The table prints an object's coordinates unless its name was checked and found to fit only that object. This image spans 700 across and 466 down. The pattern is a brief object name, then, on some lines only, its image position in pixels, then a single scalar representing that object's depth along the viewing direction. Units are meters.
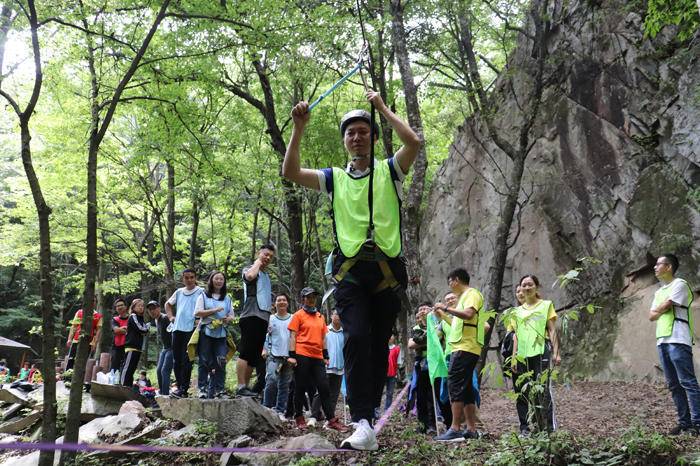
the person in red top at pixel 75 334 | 12.34
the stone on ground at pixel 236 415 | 6.54
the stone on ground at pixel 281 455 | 4.80
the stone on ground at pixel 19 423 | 10.27
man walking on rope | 3.82
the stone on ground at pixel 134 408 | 8.53
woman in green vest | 6.05
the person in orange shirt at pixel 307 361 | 7.86
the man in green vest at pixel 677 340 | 6.37
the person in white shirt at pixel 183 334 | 8.64
